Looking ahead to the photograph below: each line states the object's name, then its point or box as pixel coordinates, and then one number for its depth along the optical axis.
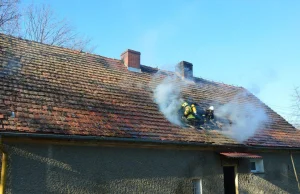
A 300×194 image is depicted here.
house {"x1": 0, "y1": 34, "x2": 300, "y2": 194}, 7.06
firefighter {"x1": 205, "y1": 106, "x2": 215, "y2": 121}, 11.54
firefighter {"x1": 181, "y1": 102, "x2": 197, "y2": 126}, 10.69
